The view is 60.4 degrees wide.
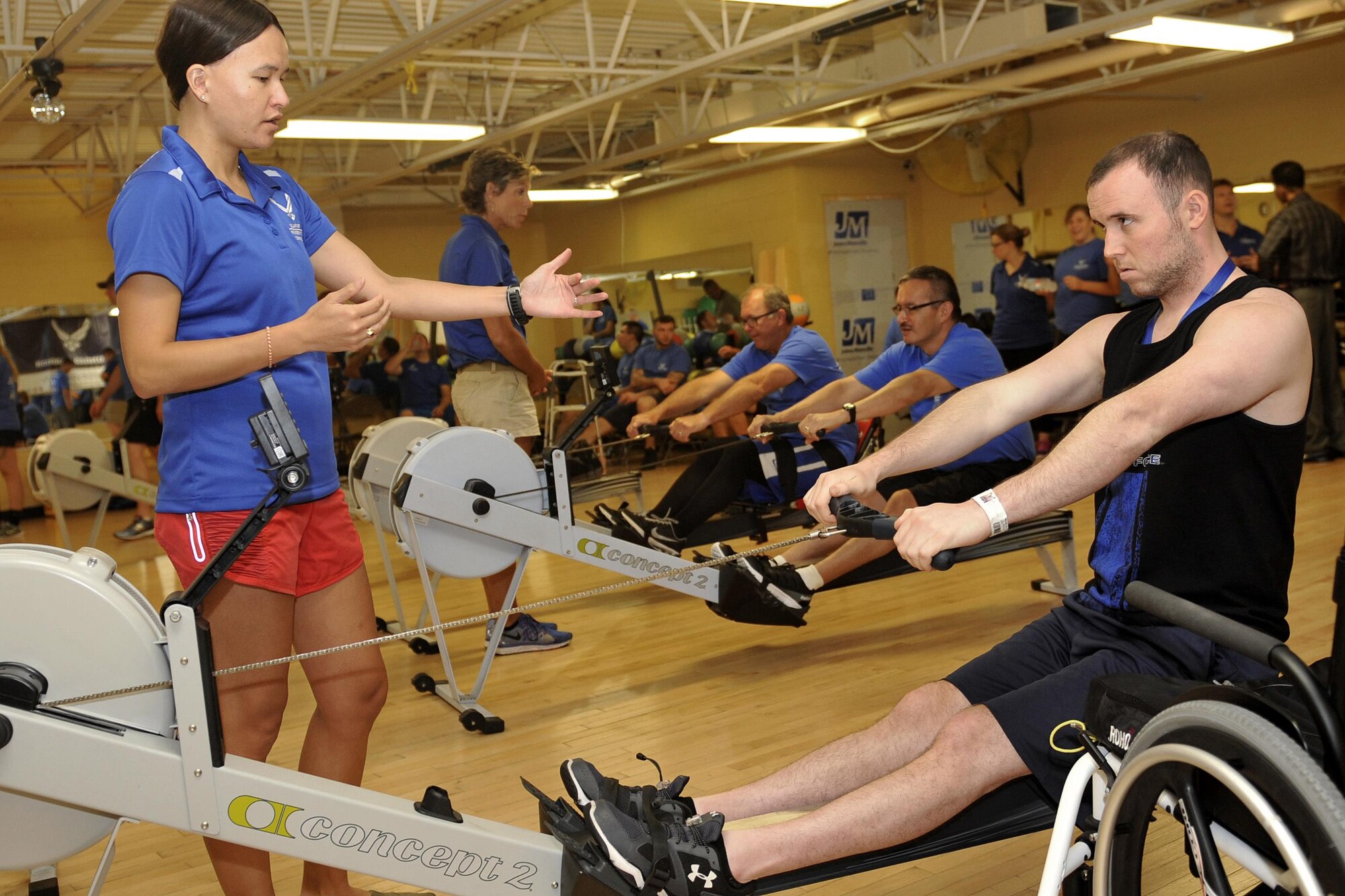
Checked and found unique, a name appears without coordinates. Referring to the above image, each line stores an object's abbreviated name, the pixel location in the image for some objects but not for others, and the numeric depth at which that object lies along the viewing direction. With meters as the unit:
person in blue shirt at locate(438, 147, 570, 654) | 3.81
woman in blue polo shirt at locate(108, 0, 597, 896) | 1.60
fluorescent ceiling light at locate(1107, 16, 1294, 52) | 6.98
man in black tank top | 1.68
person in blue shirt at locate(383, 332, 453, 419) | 11.20
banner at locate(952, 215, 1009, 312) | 12.46
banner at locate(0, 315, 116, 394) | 12.66
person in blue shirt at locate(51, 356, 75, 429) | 12.48
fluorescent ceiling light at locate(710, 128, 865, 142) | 9.69
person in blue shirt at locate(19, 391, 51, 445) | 12.13
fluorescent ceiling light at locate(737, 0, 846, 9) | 5.84
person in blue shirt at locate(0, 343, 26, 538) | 7.52
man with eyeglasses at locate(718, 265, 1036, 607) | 3.82
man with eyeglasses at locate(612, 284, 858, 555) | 4.46
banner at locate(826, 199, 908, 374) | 13.09
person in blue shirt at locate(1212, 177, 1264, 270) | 6.96
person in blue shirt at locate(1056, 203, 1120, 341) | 7.60
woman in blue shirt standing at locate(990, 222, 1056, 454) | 7.77
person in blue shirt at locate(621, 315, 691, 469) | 9.23
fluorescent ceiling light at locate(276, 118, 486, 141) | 7.78
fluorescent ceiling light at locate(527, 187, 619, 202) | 12.38
